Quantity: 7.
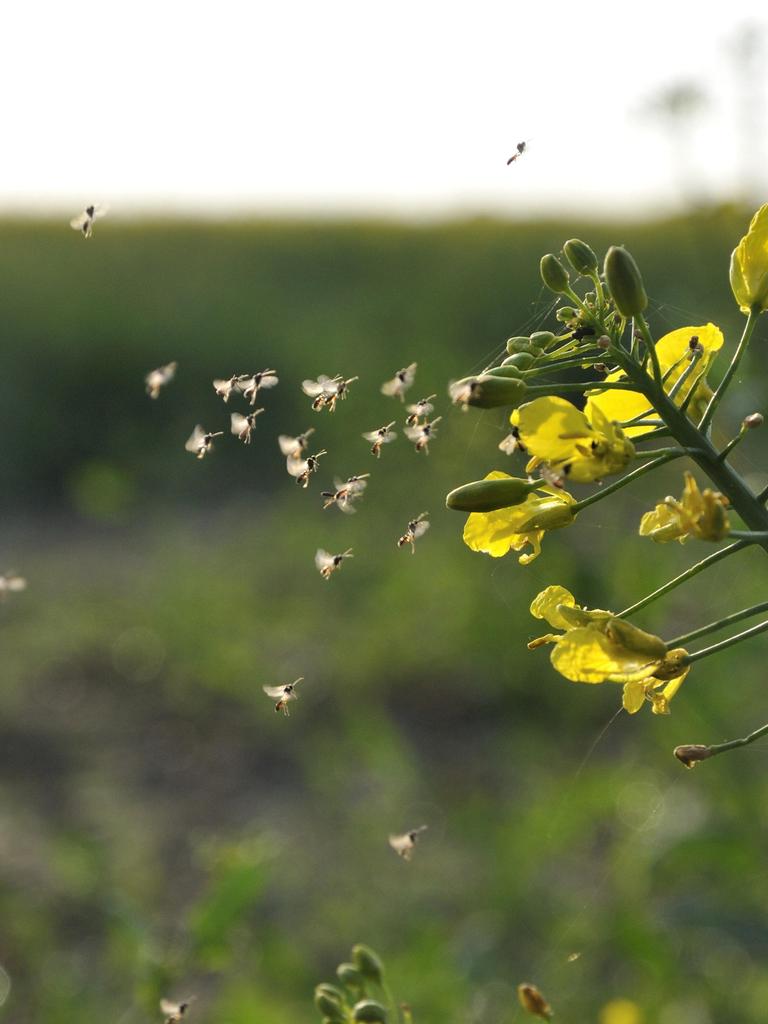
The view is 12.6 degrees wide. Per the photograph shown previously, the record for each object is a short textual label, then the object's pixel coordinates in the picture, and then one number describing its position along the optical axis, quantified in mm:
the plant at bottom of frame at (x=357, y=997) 395
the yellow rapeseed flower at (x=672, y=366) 383
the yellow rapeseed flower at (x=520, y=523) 378
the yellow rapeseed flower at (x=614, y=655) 368
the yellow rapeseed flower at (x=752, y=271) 381
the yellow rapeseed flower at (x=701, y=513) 358
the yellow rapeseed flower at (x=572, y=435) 363
